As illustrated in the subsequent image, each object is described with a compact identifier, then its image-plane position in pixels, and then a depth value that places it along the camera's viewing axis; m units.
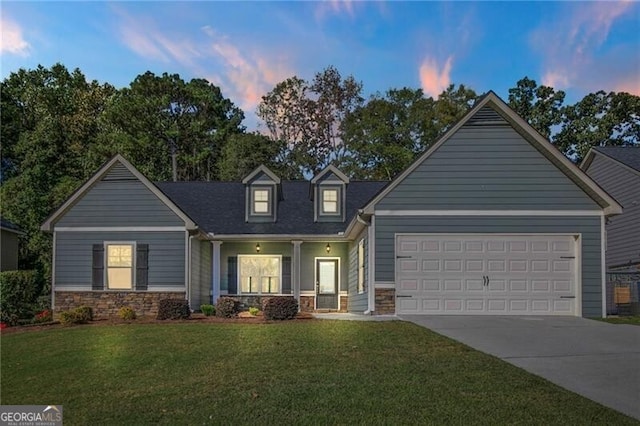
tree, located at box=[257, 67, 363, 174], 39.69
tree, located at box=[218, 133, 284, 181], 35.62
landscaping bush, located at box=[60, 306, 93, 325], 15.30
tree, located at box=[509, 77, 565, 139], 35.22
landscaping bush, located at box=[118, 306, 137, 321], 16.08
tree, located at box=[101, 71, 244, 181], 36.69
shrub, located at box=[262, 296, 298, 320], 14.86
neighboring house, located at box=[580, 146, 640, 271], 22.48
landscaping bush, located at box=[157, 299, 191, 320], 15.58
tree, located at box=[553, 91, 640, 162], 33.69
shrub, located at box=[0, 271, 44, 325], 16.36
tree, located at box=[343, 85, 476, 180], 36.25
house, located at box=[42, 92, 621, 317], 15.72
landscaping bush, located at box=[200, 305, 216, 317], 16.93
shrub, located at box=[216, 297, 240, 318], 16.16
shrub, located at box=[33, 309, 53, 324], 16.98
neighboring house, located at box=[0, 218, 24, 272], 24.90
